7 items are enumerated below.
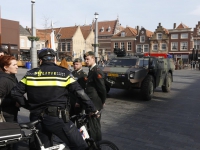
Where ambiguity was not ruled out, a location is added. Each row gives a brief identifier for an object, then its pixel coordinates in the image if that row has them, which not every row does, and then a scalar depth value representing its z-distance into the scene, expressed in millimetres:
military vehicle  7676
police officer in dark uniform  2385
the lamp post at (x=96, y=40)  14252
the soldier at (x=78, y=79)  3963
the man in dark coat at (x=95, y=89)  3473
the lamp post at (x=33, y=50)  10141
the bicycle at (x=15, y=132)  2146
